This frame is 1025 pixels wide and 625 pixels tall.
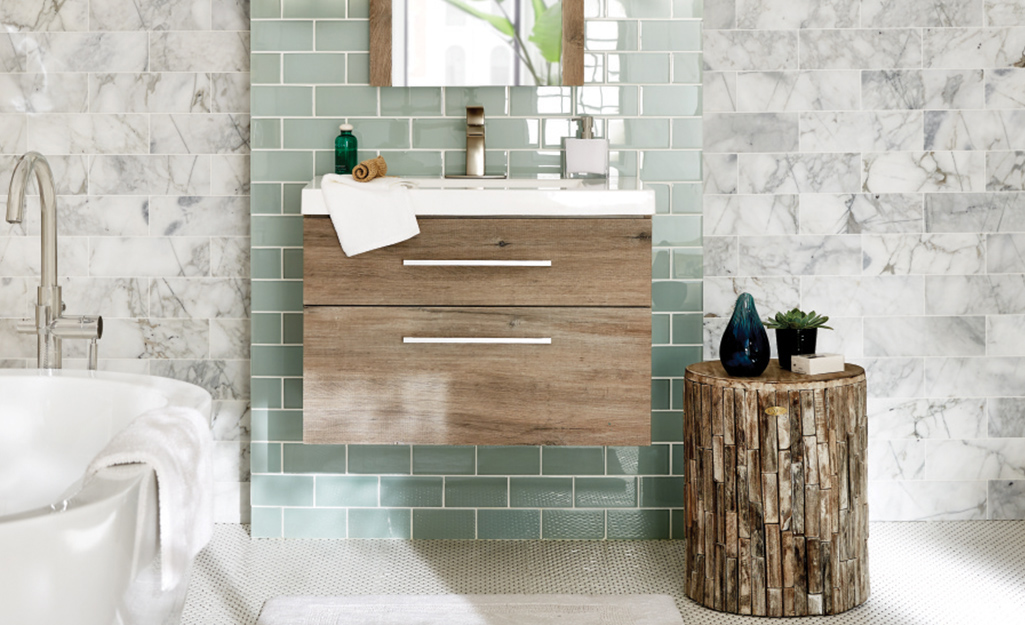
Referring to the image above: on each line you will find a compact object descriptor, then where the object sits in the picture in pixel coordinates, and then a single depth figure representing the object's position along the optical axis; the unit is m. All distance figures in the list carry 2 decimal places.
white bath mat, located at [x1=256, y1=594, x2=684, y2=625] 2.29
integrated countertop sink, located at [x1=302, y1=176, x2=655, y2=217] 2.31
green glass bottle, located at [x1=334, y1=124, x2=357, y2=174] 2.71
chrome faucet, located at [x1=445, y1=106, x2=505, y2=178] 2.71
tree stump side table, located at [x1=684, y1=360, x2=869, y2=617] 2.23
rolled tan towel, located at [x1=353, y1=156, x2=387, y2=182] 2.44
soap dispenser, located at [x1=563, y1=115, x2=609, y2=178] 2.66
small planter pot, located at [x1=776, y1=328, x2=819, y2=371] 2.44
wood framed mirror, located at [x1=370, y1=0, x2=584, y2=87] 2.74
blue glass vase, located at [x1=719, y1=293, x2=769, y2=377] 2.32
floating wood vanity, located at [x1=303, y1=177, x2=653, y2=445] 2.33
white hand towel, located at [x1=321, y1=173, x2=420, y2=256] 2.30
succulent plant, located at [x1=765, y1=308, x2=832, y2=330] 2.44
